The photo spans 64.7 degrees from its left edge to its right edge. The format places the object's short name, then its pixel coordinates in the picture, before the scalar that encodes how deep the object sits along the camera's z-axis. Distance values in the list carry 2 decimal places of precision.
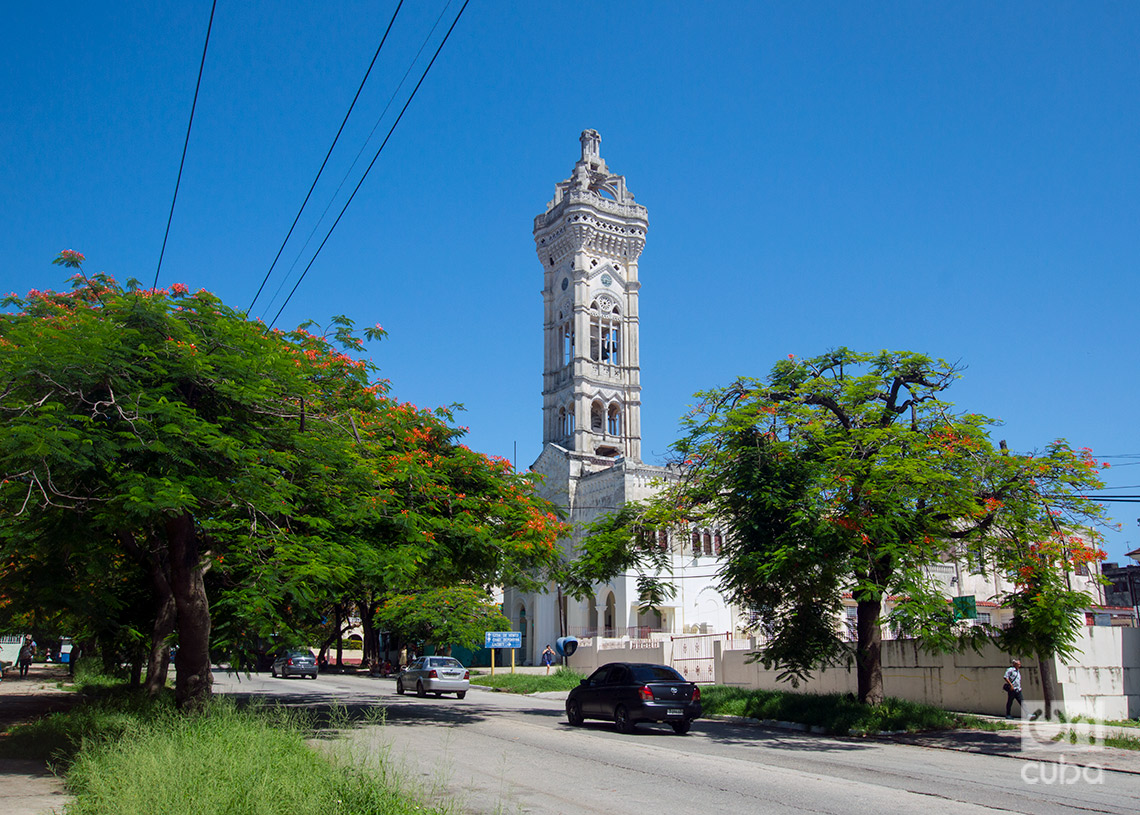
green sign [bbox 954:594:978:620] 17.33
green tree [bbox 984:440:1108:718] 15.25
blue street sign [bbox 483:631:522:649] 35.16
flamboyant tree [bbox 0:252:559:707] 11.13
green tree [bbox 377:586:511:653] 38.34
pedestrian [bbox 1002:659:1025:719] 18.56
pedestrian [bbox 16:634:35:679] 42.84
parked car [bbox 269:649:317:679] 41.12
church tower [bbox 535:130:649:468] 66.44
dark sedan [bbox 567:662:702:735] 17.45
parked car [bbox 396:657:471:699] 29.73
